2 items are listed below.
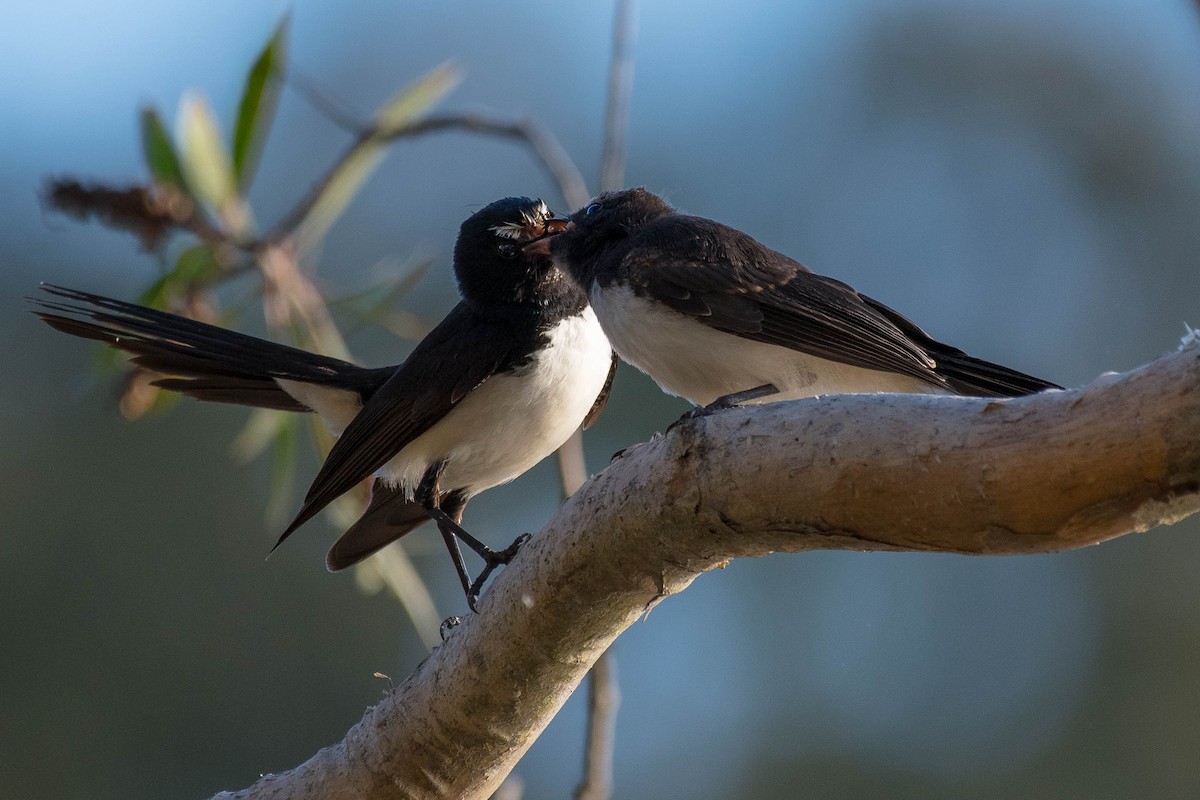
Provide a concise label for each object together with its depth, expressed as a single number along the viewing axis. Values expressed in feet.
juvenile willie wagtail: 20.86
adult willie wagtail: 26.66
